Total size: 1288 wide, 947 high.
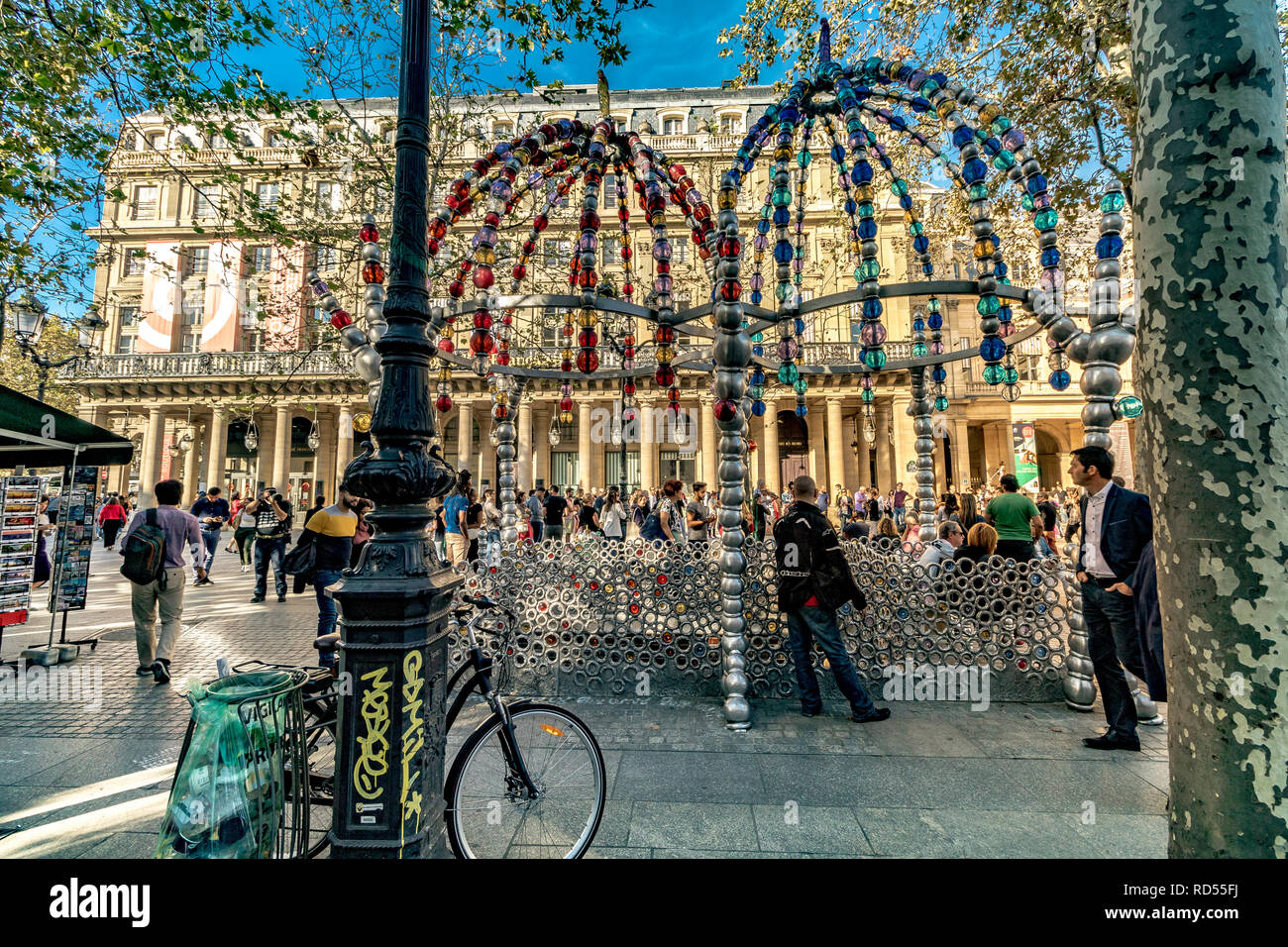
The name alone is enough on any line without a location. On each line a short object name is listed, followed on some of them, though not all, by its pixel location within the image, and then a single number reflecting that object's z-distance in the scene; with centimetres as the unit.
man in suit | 376
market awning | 571
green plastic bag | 188
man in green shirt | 594
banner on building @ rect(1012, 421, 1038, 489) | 1964
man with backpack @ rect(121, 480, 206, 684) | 557
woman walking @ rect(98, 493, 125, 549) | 1668
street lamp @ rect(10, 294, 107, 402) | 855
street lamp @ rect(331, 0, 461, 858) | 208
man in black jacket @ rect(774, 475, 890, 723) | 444
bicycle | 256
